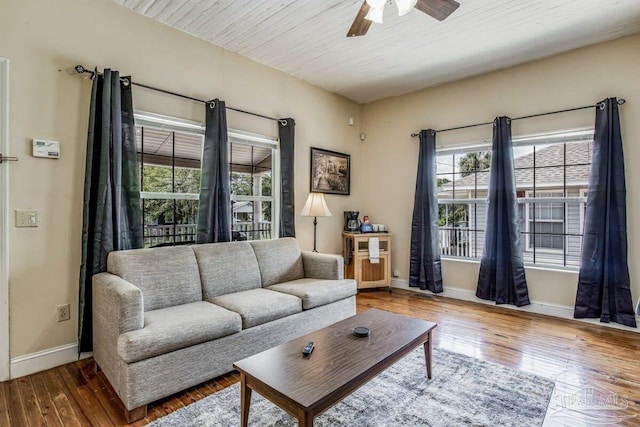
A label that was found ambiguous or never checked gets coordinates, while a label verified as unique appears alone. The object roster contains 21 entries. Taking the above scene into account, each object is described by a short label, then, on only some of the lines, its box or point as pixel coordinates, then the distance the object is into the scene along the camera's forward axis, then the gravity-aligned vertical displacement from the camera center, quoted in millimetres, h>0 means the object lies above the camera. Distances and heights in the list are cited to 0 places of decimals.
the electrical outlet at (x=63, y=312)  2543 -761
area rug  1848 -1113
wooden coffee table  1409 -734
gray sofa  1955 -690
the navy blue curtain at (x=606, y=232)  3227 -132
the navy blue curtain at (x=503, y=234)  3820 -196
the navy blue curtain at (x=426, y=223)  4480 -89
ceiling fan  2082 +1347
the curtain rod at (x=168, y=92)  2576 +1120
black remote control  1755 -704
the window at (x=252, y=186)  3756 +330
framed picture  4621 +628
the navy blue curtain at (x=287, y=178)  4062 +445
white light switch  2369 -44
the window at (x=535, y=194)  3717 +289
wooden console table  4660 -652
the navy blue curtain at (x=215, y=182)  3246 +318
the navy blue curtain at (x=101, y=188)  2551 +189
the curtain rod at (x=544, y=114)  3312 +1158
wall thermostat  2420 +462
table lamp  4031 +99
